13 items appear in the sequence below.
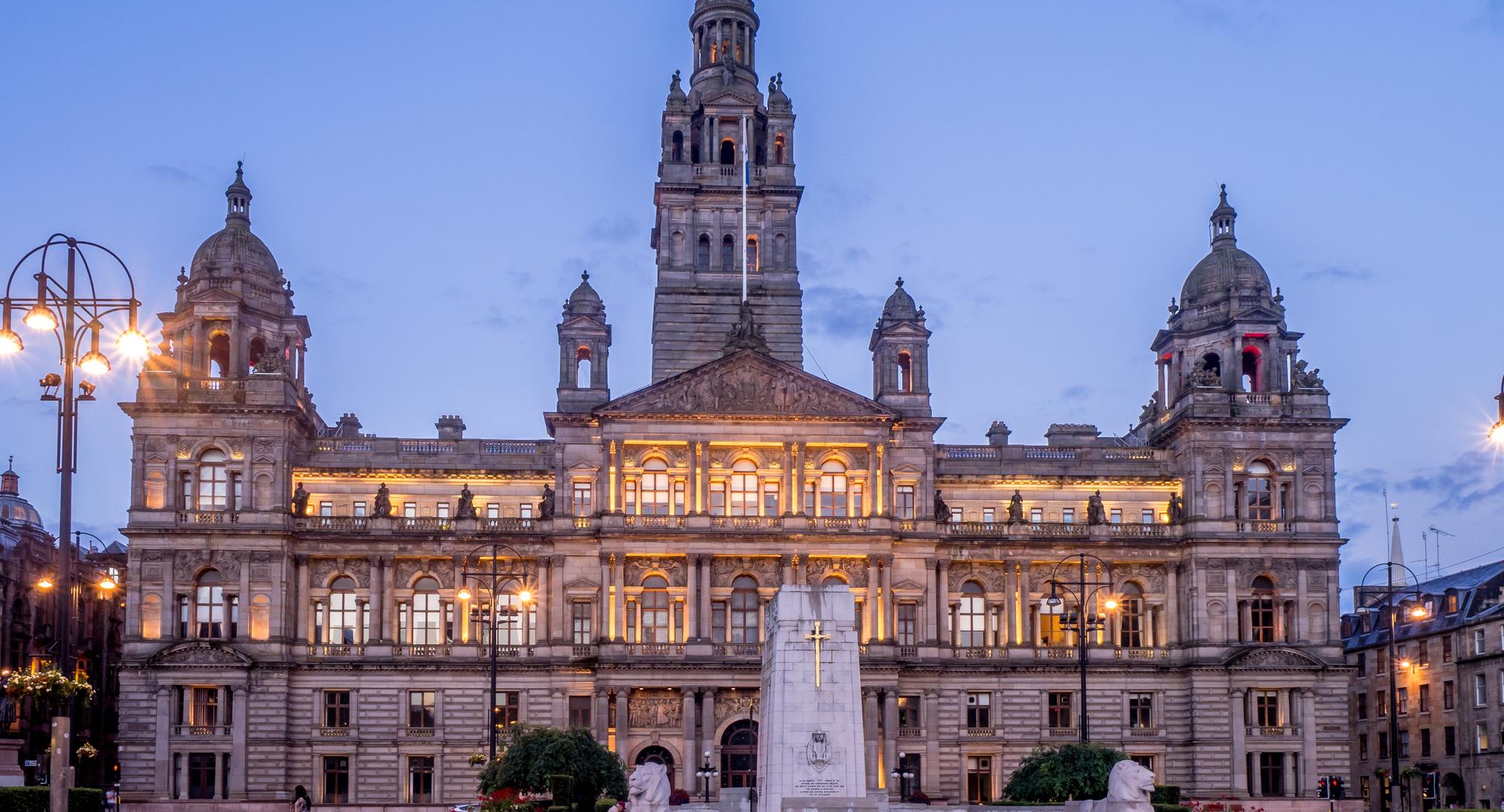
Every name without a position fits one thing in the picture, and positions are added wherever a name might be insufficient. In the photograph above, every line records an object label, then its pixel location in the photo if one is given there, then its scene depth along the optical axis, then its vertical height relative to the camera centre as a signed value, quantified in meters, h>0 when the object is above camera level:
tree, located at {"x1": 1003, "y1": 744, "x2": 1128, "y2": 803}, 64.25 -5.18
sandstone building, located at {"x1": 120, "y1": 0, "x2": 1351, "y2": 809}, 87.56 +3.08
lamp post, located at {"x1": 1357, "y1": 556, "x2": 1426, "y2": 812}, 67.38 -3.81
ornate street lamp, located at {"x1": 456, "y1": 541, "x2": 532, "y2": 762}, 89.06 +2.58
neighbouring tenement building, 92.81 -3.55
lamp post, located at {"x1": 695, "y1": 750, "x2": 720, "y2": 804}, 81.88 -6.52
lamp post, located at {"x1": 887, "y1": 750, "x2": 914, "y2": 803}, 86.06 -6.98
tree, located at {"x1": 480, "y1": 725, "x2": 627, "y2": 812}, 65.69 -4.93
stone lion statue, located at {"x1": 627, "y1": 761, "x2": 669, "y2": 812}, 45.75 -4.06
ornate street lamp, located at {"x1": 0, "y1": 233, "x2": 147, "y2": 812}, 33.25 +5.32
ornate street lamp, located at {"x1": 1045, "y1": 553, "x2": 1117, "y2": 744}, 68.50 +0.98
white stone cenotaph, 48.97 -2.19
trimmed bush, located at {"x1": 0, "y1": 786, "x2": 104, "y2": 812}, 48.12 -4.55
